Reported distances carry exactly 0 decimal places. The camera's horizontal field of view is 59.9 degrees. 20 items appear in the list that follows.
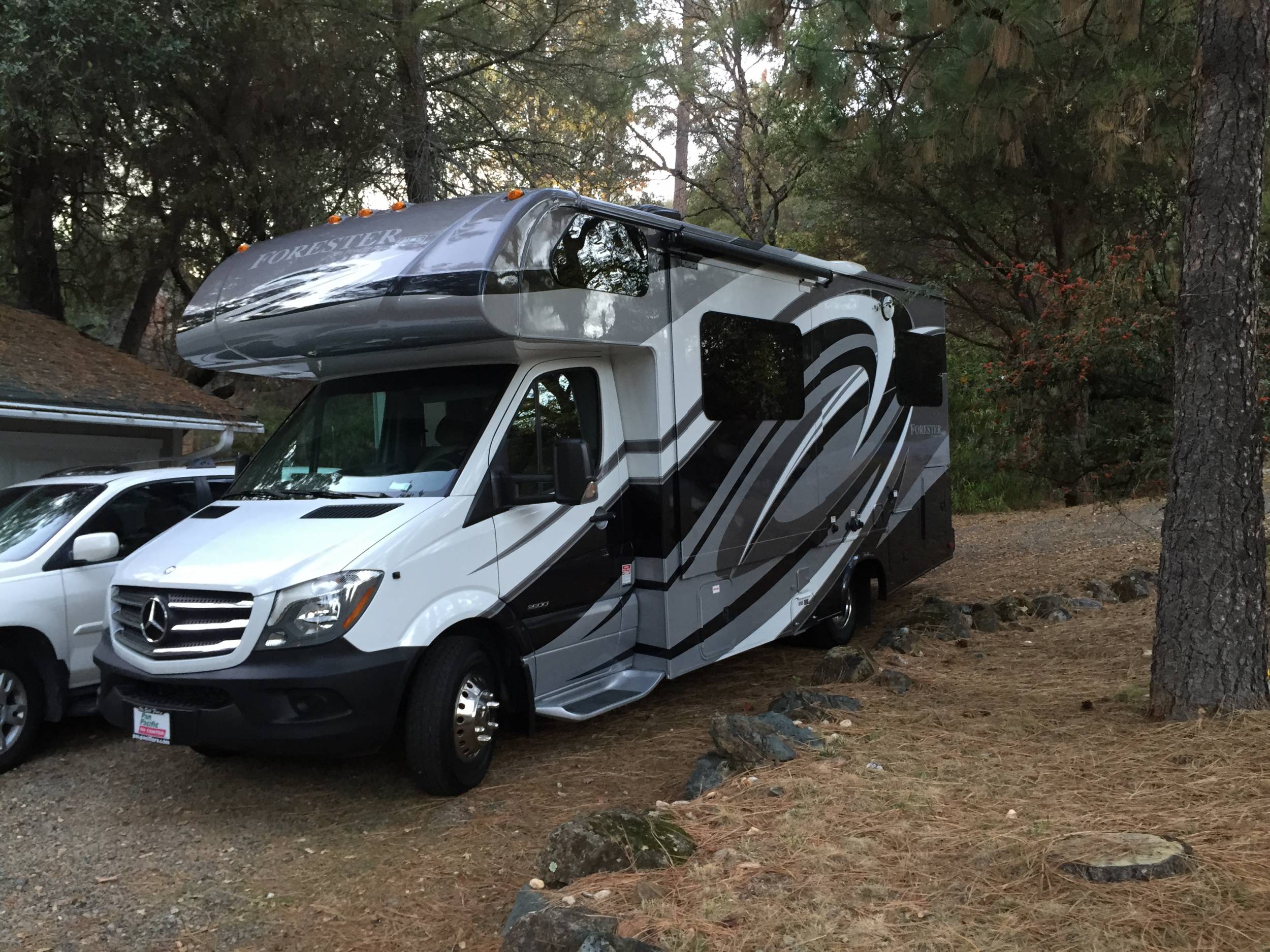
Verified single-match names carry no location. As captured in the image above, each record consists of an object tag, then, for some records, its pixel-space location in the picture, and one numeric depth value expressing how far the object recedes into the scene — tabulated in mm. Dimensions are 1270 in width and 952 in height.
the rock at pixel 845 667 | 6562
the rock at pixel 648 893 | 3637
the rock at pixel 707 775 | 4895
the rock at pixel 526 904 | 3693
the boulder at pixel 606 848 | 3955
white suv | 5961
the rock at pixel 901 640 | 7484
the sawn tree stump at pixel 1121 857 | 3434
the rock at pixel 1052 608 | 8281
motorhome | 4891
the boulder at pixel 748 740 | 5000
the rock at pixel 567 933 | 3318
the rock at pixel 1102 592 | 8789
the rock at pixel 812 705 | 5695
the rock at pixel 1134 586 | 8781
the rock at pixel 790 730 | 5184
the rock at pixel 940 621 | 7945
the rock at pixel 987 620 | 8117
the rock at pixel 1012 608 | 8281
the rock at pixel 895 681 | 6195
